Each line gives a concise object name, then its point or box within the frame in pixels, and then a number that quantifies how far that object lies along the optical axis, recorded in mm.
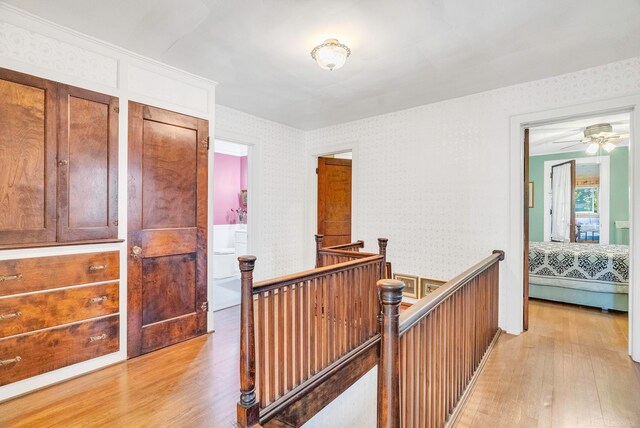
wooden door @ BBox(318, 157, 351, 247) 4949
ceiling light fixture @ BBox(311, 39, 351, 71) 2312
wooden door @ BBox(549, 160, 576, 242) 6141
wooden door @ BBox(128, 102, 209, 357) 2611
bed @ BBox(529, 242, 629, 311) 3635
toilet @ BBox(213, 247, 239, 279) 5621
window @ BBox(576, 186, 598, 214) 6137
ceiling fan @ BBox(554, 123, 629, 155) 4219
